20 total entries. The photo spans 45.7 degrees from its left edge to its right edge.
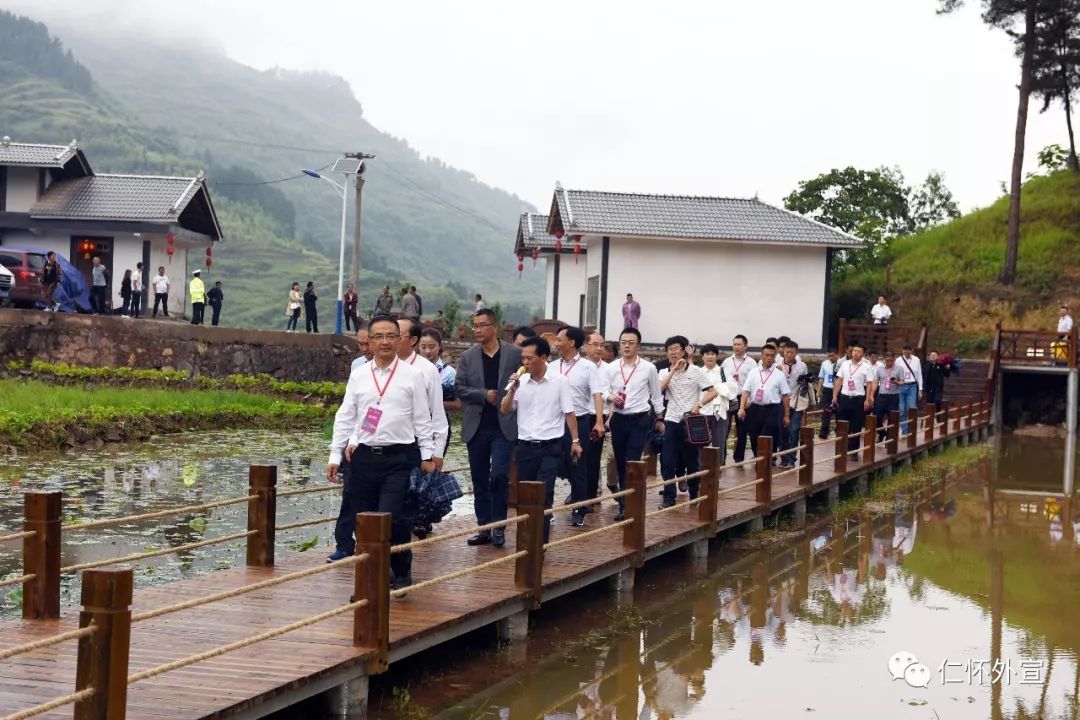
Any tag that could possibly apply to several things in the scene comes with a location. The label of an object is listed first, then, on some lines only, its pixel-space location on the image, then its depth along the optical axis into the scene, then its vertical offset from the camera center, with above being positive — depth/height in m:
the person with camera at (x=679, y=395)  12.29 -0.66
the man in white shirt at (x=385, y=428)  7.43 -0.66
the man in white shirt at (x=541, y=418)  9.44 -0.72
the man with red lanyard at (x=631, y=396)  11.23 -0.63
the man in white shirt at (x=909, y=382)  21.20 -0.79
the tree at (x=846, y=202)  42.28 +4.30
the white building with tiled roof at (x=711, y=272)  31.91 +1.37
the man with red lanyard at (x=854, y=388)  18.19 -0.79
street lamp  33.31 +0.62
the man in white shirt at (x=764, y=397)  15.03 -0.80
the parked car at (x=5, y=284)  28.48 +0.36
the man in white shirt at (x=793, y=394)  16.45 -0.86
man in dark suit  9.46 -0.67
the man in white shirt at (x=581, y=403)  10.53 -0.68
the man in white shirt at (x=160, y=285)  34.03 +0.55
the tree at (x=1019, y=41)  36.47 +8.59
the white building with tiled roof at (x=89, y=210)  36.12 +2.64
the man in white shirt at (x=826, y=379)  21.69 -0.81
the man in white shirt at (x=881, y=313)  32.09 +0.51
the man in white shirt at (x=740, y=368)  14.99 -0.47
